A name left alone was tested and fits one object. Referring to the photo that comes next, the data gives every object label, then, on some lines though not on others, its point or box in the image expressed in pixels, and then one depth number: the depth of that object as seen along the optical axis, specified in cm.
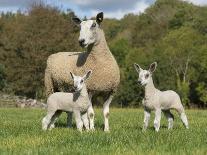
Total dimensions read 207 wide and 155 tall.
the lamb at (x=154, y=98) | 1223
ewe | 1260
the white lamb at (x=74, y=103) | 1162
